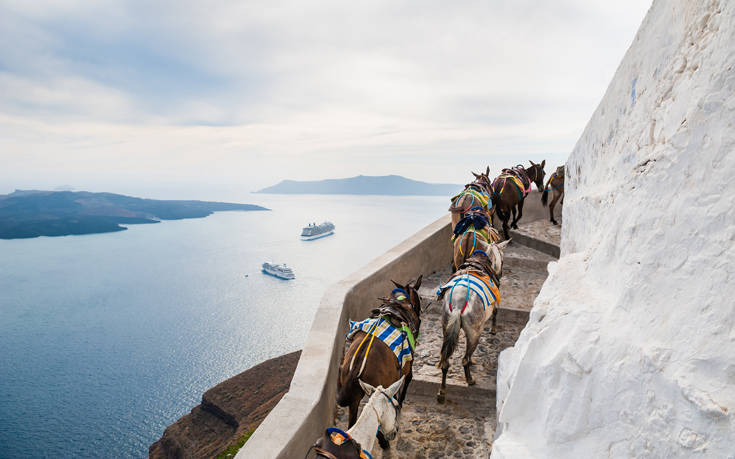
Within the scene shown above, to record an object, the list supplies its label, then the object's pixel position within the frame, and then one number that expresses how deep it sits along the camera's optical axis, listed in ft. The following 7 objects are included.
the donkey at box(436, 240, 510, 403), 15.33
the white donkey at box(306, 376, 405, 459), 8.74
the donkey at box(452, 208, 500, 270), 20.77
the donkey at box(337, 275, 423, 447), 12.62
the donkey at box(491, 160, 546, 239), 29.89
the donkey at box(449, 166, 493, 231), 26.02
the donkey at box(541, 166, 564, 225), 35.04
